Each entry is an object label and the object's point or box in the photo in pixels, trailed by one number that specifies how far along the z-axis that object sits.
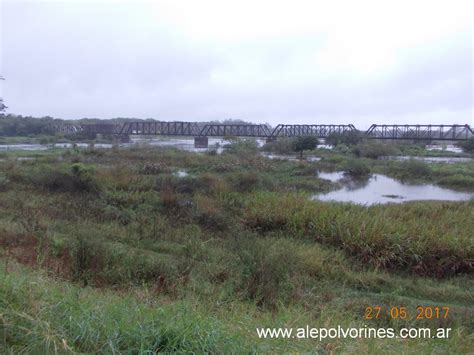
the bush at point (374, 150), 38.78
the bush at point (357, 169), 27.89
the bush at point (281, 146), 42.72
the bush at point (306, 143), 38.34
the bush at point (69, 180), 15.44
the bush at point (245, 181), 17.00
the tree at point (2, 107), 17.86
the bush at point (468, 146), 45.00
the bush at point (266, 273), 5.59
